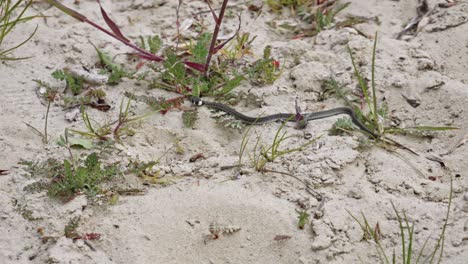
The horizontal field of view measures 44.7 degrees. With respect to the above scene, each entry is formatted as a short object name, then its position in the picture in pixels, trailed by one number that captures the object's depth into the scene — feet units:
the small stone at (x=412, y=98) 13.09
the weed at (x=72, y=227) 9.59
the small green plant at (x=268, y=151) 11.24
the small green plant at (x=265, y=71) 13.80
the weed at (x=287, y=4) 16.28
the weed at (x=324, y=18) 15.49
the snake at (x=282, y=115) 12.57
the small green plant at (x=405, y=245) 9.21
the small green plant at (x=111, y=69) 13.55
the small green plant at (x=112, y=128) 11.75
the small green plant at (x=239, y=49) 14.44
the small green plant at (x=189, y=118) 12.55
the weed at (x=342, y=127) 12.27
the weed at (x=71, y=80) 13.07
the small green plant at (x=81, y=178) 10.44
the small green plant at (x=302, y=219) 9.93
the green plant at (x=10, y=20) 12.37
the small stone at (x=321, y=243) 9.64
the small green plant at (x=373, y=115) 12.10
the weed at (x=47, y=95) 11.91
